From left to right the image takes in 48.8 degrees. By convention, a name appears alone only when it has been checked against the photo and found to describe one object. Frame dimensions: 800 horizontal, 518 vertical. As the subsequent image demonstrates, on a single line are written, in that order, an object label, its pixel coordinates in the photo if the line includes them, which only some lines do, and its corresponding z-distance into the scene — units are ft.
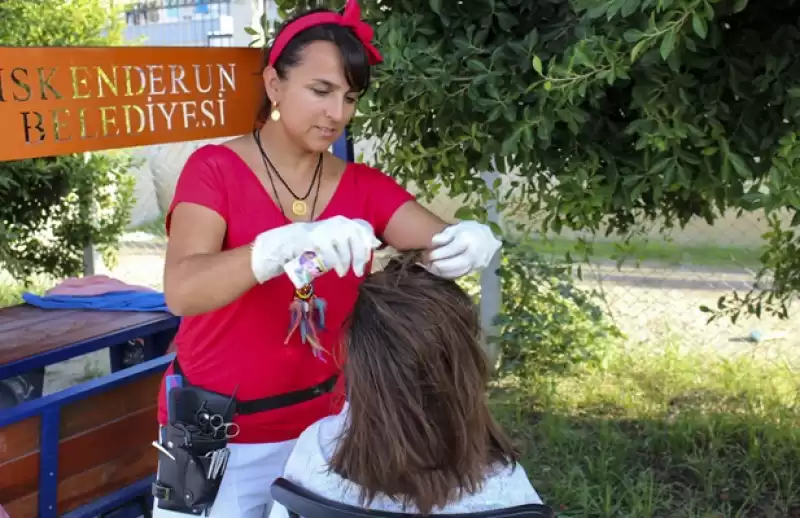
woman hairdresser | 5.37
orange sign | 6.22
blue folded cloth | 9.83
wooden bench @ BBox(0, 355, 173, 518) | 7.09
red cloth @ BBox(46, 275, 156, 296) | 10.27
